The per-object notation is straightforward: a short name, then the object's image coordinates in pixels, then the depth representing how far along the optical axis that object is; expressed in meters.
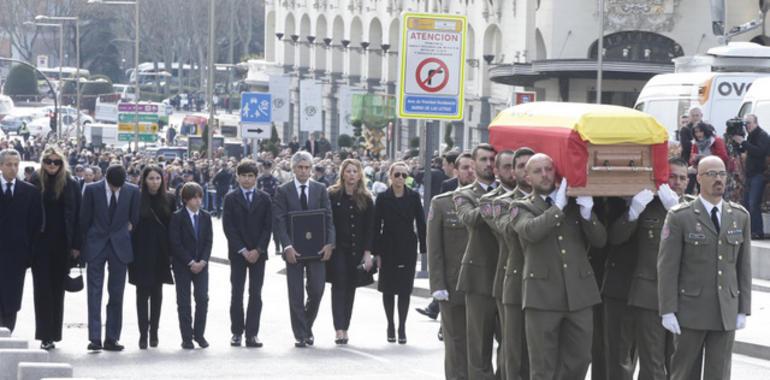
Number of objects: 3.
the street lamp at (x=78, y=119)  78.19
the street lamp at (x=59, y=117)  84.34
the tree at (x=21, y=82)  135.12
